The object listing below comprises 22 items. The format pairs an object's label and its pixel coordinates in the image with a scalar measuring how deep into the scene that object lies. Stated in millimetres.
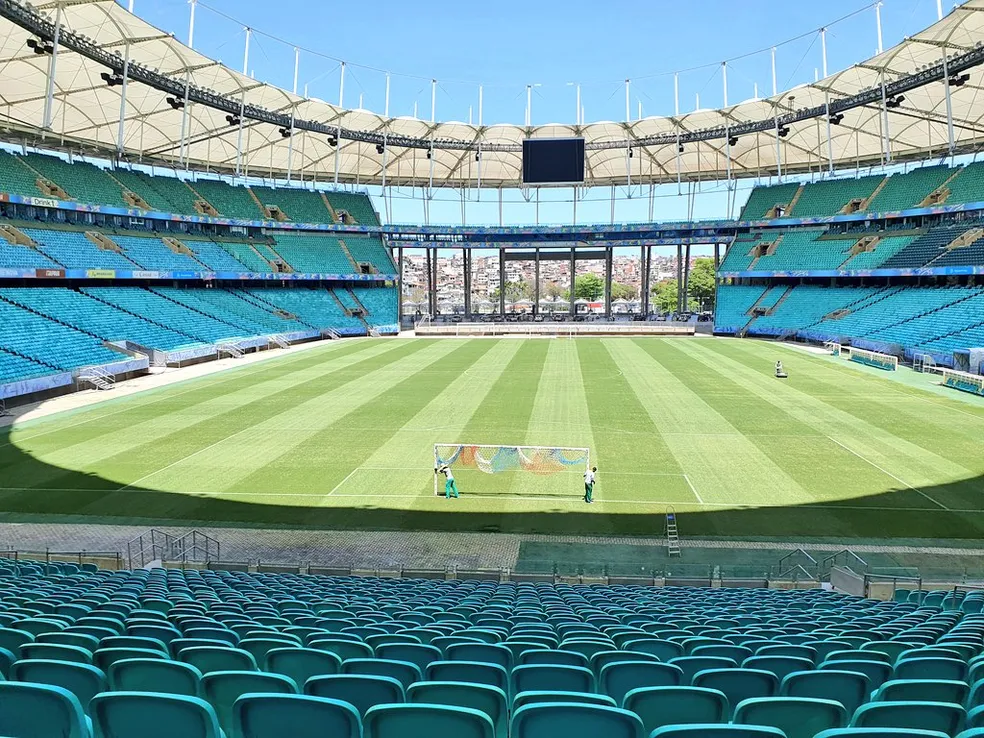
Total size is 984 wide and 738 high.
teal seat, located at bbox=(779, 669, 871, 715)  4062
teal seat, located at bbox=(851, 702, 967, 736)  3174
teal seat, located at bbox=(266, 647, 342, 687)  4473
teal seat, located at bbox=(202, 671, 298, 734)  3611
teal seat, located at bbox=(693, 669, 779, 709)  4082
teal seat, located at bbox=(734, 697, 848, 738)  3150
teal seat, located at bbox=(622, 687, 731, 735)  3402
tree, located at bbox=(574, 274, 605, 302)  147875
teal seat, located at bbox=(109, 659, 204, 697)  3818
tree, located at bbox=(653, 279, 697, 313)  131375
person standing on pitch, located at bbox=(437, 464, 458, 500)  19500
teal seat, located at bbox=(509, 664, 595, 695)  4164
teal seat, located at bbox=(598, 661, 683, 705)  4344
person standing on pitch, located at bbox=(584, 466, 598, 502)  18797
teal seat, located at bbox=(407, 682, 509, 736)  3359
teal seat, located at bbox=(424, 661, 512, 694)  4195
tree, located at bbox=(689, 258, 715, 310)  123769
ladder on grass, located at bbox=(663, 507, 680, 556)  15336
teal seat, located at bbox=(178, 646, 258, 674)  4508
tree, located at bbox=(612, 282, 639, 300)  192525
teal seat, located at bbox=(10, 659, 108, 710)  3750
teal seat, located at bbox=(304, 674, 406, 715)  3547
